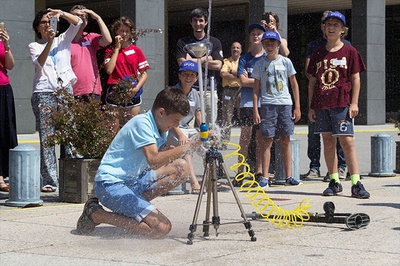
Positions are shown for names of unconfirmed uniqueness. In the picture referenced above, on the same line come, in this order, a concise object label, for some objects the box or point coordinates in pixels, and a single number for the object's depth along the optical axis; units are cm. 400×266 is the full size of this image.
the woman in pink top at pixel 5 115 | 1401
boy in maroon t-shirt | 1374
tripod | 932
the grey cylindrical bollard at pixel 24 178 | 1240
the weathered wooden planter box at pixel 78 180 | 1279
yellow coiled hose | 1064
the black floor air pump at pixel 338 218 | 1021
